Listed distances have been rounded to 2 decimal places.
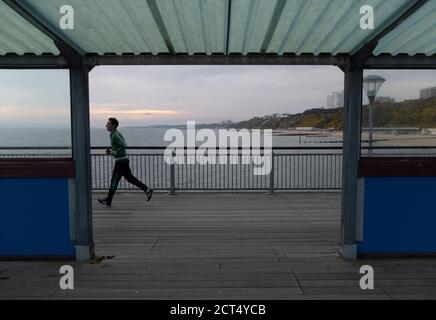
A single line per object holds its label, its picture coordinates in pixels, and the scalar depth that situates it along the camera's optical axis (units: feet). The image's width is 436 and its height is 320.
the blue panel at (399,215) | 15.21
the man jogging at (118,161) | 24.75
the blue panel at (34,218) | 14.98
